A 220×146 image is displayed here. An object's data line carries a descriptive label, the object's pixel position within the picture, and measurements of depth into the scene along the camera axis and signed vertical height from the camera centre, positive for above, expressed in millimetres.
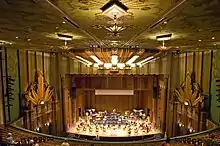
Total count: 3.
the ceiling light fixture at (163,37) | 5207 +581
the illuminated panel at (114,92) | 16672 -2137
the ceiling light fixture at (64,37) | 5254 +598
